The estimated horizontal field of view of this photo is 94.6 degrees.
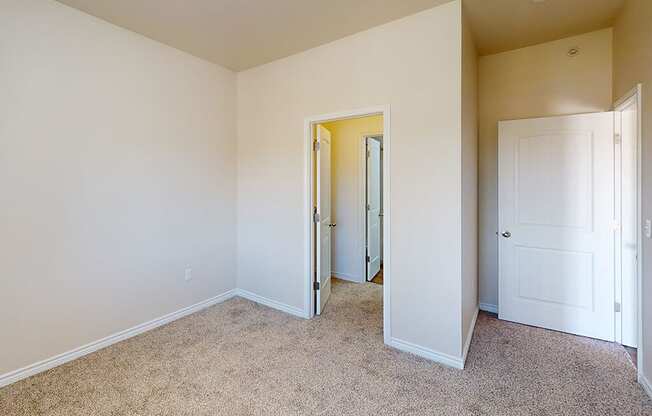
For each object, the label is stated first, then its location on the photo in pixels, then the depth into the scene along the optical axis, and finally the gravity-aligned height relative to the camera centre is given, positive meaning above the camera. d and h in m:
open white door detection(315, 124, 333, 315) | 3.19 -0.13
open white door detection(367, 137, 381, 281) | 4.38 -0.02
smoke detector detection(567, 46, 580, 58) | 2.77 +1.42
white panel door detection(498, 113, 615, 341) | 2.62 -0.16
